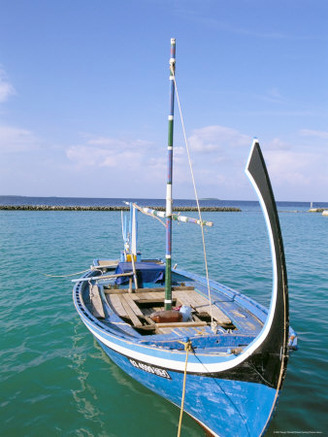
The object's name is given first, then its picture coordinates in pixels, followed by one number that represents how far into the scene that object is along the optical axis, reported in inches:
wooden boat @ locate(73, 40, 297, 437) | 206.5
